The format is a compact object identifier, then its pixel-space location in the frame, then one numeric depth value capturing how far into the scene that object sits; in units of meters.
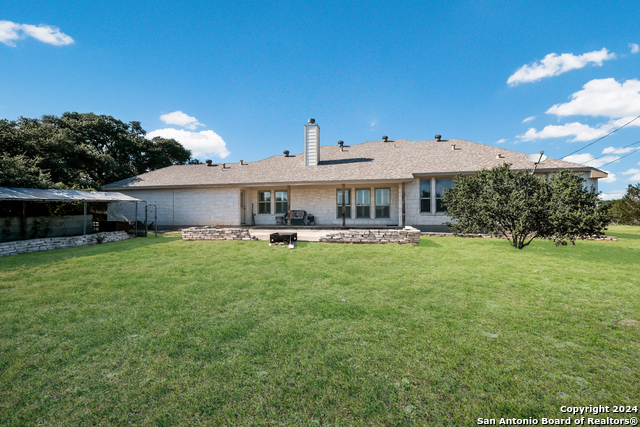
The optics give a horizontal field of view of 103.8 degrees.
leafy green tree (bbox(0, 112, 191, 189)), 16.84
